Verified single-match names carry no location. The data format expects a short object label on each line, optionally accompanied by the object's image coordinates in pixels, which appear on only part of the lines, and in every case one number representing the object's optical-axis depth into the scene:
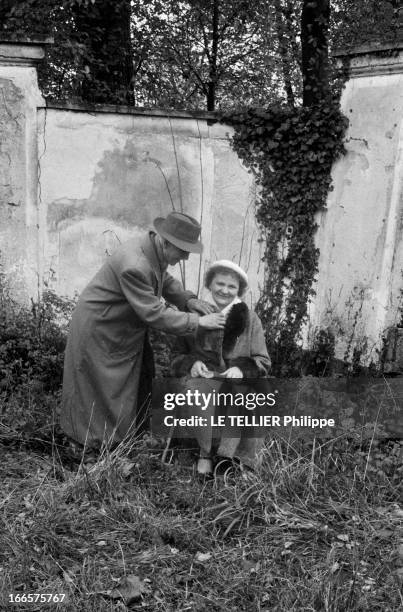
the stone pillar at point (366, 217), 6.07
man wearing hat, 4.29
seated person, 4.31
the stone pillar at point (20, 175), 6.33
